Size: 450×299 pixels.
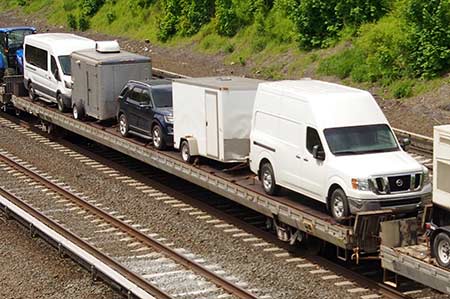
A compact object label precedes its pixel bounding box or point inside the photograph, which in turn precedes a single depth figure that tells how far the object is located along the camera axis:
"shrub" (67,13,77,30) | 56.28
